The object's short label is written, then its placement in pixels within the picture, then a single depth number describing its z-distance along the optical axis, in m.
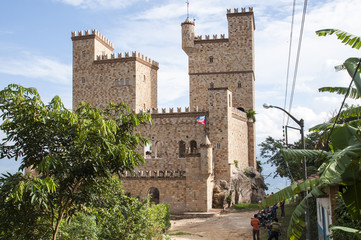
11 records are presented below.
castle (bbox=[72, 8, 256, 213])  37.81
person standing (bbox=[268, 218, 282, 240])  19.67
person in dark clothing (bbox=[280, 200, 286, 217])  28.80
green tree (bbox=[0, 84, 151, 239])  11.25
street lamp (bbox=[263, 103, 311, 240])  16.22
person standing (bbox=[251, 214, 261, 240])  21.23
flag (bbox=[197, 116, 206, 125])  38.19
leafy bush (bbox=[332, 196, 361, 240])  10.84
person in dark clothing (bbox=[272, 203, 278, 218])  26.30
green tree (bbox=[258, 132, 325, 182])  34.44
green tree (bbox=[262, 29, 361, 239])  8.88
